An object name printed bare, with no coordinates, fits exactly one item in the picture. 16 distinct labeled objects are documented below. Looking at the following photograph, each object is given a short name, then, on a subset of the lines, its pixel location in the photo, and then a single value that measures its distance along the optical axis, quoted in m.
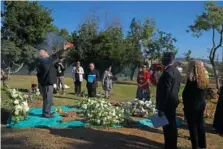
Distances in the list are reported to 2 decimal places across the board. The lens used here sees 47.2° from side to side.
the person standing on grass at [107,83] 11.70
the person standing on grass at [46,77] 6.26
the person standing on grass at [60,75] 11.46
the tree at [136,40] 27.78
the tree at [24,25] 13.43
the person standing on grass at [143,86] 8.65
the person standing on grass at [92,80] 10.25
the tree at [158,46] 29.49
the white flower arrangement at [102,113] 5.80
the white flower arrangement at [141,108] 6.96
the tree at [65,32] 26.75
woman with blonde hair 4.46
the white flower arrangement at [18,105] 5.83
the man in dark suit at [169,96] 4.28
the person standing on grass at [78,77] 11.77
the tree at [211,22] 19.63
